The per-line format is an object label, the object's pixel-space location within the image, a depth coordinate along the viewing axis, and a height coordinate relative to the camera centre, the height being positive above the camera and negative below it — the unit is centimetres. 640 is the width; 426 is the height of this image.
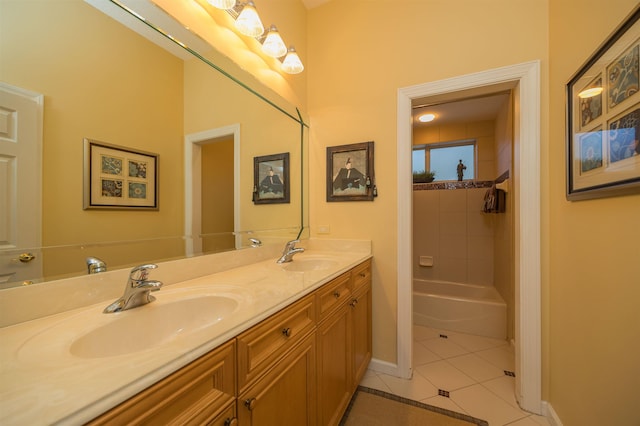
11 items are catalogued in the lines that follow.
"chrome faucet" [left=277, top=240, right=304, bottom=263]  154 -25
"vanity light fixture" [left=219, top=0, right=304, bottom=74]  131 +107
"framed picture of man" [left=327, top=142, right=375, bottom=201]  181 +32
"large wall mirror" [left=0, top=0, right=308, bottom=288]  67 +31
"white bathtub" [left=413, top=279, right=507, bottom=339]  223 -99
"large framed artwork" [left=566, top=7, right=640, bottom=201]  81 +37
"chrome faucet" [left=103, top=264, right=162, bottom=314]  73 -24
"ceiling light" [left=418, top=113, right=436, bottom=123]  301 +122
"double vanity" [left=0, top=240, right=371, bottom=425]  40 -32
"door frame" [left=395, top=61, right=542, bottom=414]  142 -6
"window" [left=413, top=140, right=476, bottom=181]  329 +78
